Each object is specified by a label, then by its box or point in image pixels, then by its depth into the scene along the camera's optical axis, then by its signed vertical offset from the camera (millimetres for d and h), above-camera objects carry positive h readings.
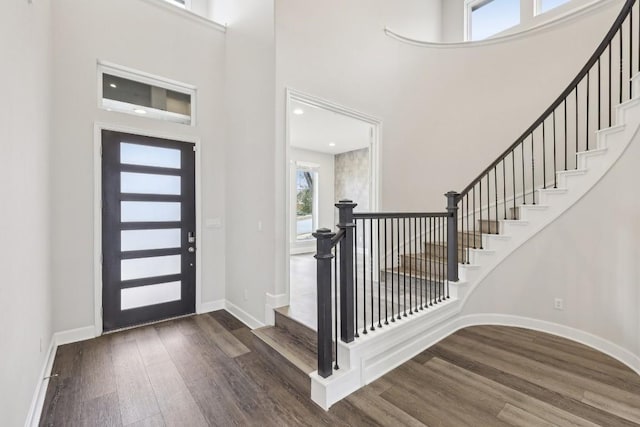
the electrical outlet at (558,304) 2856 -979
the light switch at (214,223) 3742 -148
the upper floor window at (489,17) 4688 +3525
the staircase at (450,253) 2035 -459
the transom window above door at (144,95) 3137 +1462
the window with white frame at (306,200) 7279 +334
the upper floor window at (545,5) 4243 +3280
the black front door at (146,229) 3080 -204
